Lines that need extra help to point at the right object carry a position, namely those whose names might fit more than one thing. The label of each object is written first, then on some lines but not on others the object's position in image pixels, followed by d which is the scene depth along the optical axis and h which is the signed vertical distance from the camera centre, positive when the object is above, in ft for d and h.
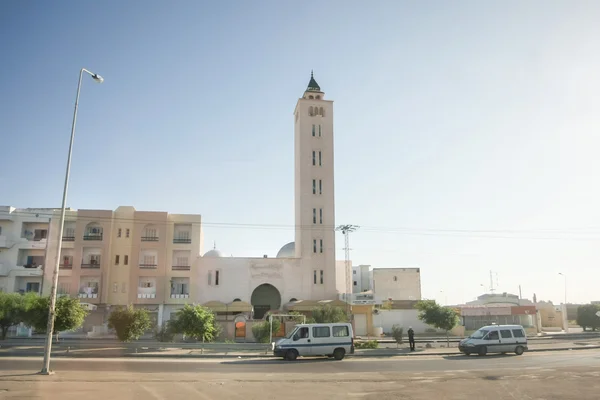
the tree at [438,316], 118.42 -2.14
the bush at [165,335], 107.34 -6.59
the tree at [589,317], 176.55 -3.14
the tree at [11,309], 118.21 -1.26
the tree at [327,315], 131.13 -2.36
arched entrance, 185.62 +2.57
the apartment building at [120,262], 158.92 +14.18
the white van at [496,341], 84.58 -5.90
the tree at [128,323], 99.55 -3.72
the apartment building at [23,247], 159.12 +18.52
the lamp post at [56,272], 55.93 +3.98
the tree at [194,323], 101.14 -3.66
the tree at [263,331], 107.45 -5.58
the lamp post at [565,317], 188.86 -3.70
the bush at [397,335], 99.30 -5.73
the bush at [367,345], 96.15 -7.57
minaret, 183.01 +42.52
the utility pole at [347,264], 167.32 +15.47
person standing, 91.89 -6.58
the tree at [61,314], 96.37 -1.92
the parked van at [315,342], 77.41 -5.80
